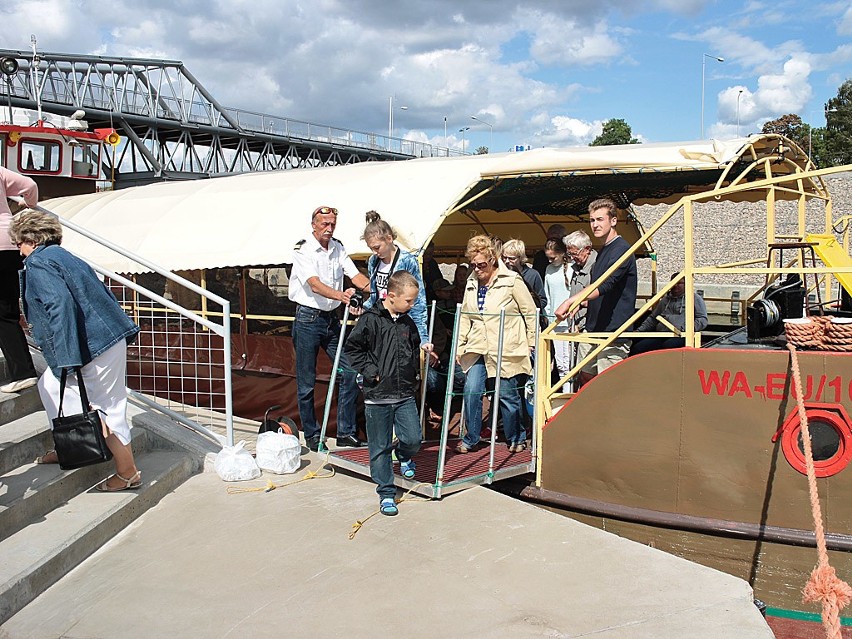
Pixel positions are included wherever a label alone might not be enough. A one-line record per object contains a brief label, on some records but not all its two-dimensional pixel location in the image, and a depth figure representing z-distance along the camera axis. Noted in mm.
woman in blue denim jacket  4426
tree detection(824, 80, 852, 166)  46747
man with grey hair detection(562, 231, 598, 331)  6883
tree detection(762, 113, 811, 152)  54969
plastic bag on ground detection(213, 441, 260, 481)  5578
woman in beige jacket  5992
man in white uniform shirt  6320
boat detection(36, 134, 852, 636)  4797
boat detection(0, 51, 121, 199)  12352
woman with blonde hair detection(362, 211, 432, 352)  5738
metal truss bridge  52594
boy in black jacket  4902
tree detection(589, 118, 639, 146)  64812
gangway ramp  5363
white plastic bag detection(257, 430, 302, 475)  5801
